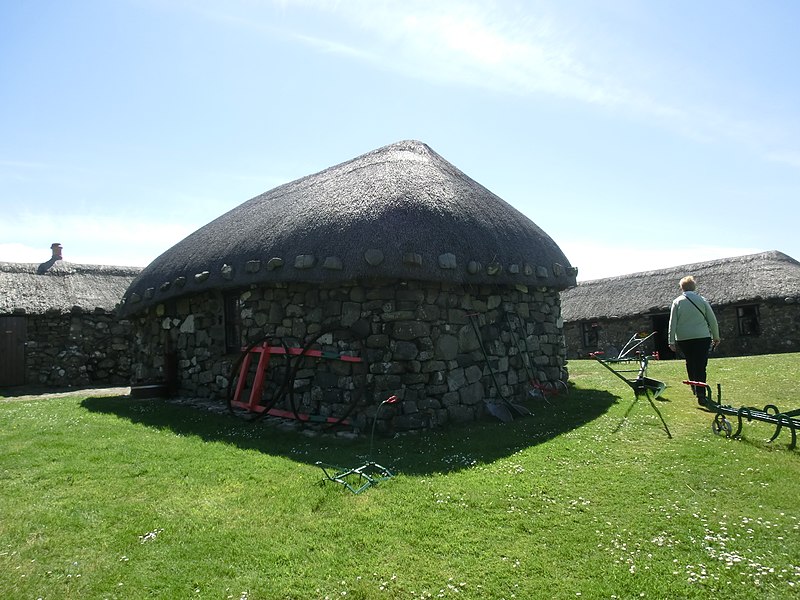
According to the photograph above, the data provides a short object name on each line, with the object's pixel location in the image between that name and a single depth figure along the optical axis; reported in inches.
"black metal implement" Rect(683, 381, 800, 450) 236.8
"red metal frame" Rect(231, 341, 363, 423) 334.3
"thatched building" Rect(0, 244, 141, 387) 698.2
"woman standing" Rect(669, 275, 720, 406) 312.0
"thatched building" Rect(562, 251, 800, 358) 842.8
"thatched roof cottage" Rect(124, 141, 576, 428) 328.5
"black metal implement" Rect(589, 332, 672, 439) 373.4
